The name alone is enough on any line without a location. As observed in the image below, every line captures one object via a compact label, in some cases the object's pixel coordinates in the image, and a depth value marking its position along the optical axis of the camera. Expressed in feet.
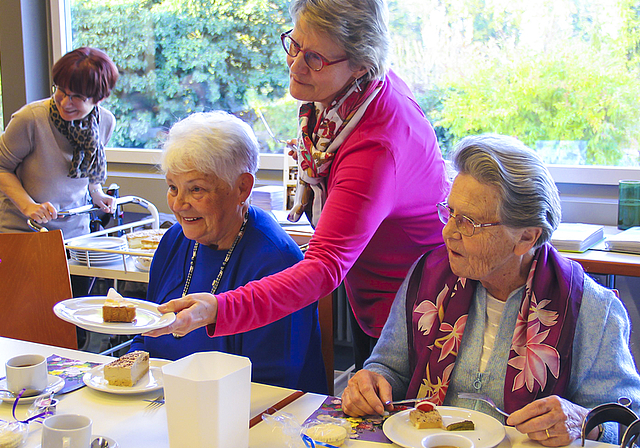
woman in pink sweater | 4.17
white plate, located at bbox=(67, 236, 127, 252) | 9.05
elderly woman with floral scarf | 4.25
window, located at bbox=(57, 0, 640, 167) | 10.40
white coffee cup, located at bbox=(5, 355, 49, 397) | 4.21
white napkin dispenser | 3.23
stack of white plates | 8.94
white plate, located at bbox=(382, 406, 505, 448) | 3.62
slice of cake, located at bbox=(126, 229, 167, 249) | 8.94
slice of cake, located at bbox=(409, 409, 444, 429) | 3.81
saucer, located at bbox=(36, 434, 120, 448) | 3.52
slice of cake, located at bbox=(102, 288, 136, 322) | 4.44
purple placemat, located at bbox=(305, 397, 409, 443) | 3.81
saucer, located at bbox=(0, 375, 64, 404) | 4.17
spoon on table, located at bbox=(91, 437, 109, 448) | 3.50
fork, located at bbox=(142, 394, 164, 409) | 4.20
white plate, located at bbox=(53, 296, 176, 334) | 3.95
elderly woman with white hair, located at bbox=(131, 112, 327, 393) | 5.49
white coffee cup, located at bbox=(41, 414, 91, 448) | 3.21
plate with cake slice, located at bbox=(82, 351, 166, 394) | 4.35
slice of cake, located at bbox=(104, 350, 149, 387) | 4.40
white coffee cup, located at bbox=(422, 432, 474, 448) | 3.61
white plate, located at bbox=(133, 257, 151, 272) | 8.79
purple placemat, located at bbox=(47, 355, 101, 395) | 4.50
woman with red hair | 9.71
